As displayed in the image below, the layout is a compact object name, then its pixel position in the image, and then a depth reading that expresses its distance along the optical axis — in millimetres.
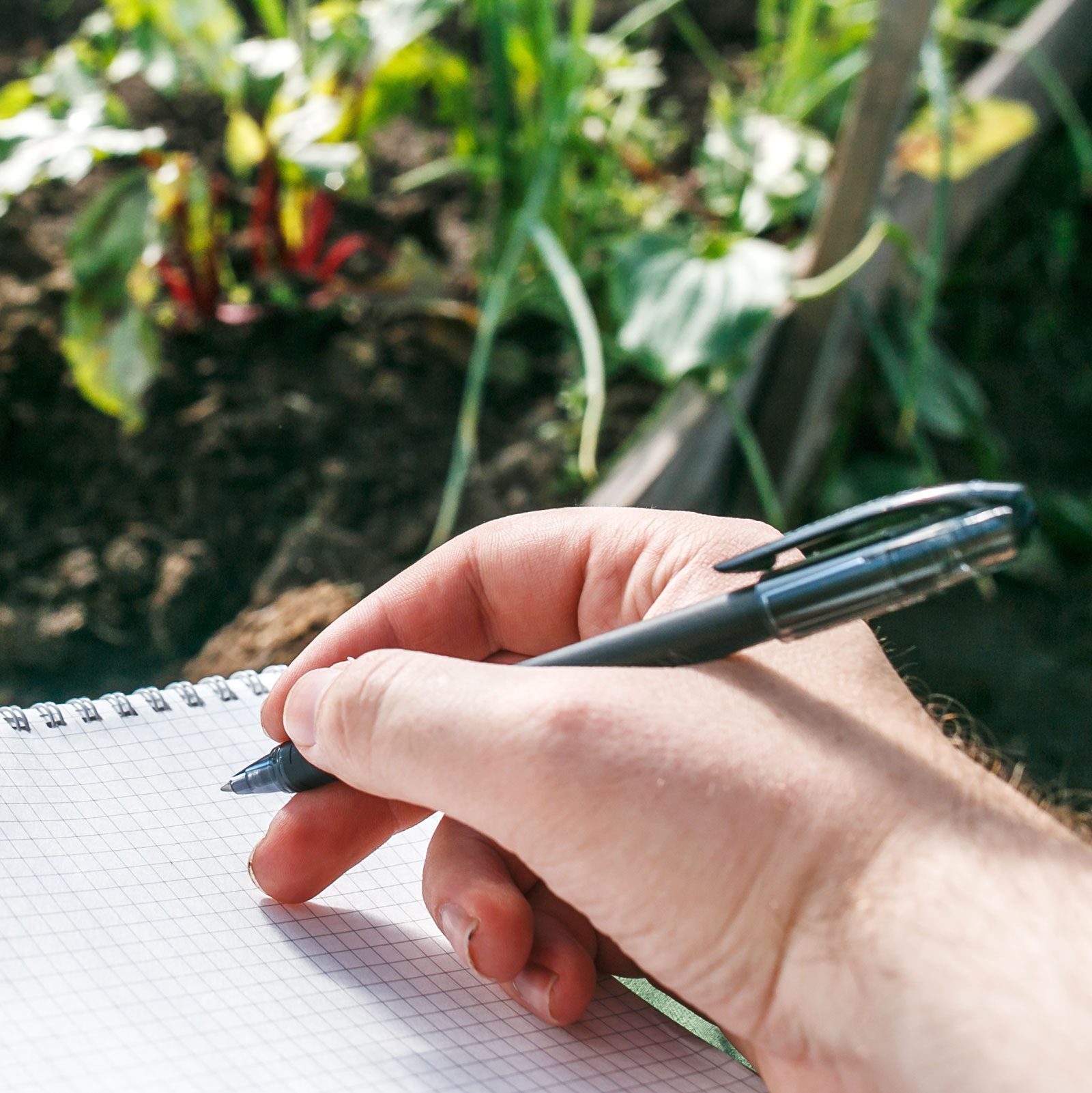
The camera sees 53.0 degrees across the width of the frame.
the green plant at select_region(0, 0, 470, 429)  946
